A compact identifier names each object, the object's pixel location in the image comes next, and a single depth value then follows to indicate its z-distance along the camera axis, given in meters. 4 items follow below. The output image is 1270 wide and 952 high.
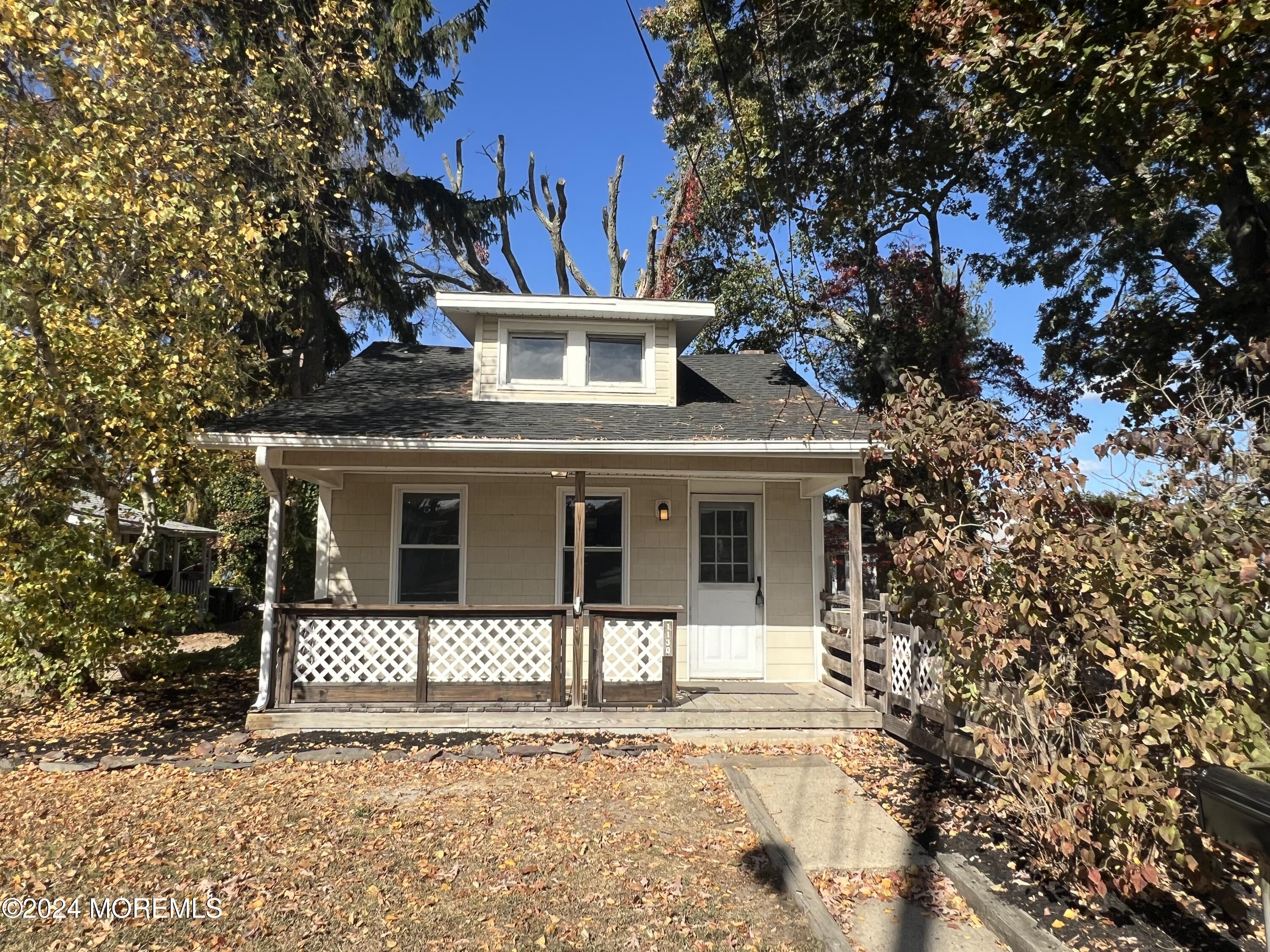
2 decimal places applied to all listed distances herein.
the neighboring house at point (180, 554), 17.28
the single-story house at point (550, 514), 7.62
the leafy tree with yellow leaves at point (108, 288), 7.04
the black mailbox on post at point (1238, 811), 1.99
